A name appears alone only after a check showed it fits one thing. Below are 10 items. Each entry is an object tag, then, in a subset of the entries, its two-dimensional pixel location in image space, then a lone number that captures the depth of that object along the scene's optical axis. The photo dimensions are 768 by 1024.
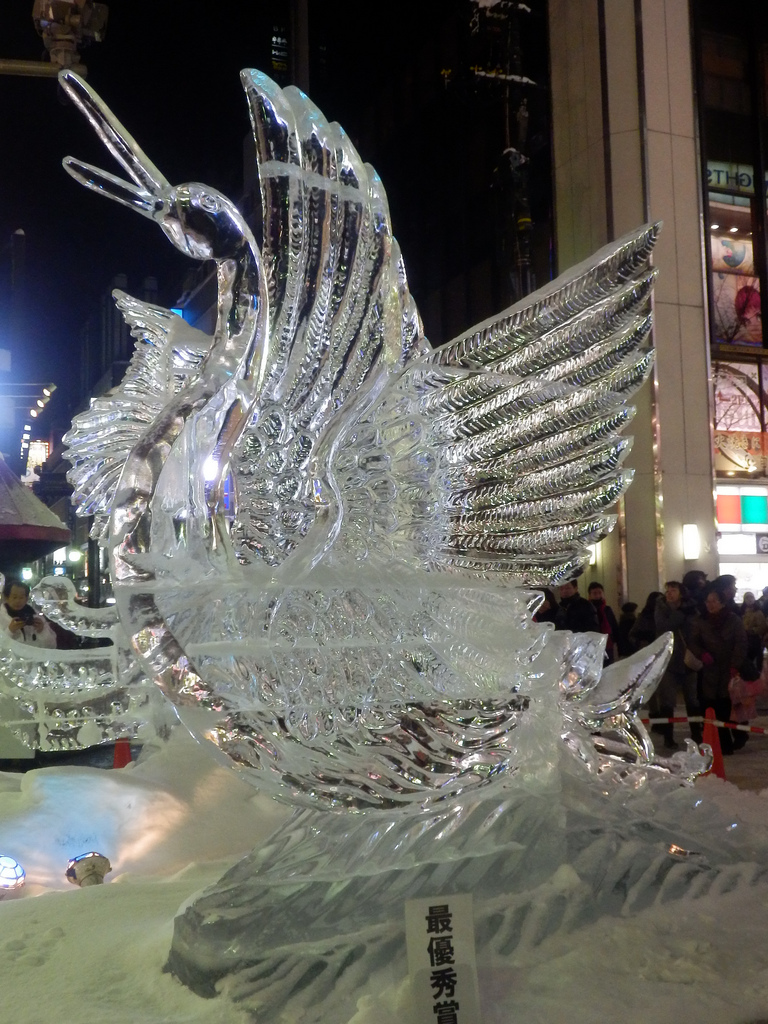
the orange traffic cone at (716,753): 5.12
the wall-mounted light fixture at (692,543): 8.97
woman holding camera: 5.57
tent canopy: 8.05
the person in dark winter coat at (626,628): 7.05
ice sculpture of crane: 2.27
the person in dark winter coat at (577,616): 6.09
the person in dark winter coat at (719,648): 6.00
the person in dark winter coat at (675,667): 6.23
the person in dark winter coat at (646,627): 6.57
